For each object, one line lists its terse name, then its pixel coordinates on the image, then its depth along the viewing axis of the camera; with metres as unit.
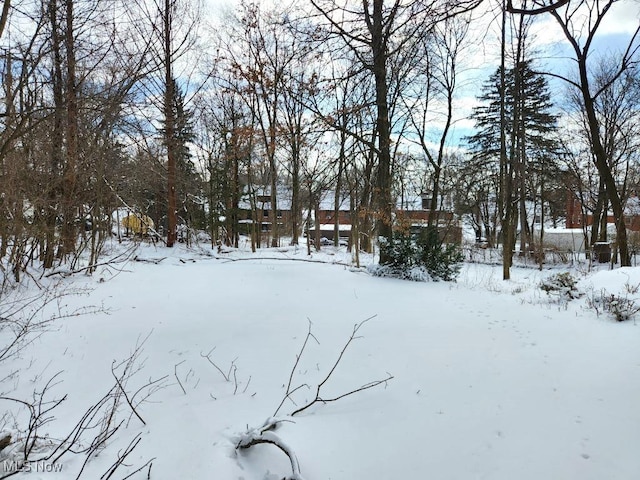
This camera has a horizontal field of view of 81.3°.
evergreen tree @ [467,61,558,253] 18.84
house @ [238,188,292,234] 19.86
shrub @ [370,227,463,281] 8.34
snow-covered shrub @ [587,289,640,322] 4.51
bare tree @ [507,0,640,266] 7.11
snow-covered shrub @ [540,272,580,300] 5.77
